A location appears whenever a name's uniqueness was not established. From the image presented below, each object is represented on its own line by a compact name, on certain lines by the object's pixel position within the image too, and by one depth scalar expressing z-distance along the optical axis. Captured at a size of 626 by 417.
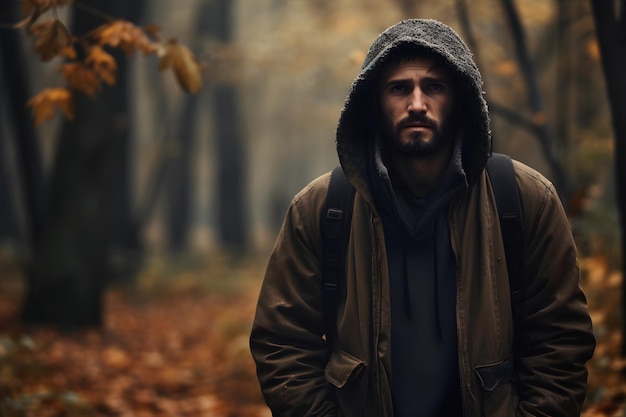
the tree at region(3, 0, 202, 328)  10.36
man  2.95
